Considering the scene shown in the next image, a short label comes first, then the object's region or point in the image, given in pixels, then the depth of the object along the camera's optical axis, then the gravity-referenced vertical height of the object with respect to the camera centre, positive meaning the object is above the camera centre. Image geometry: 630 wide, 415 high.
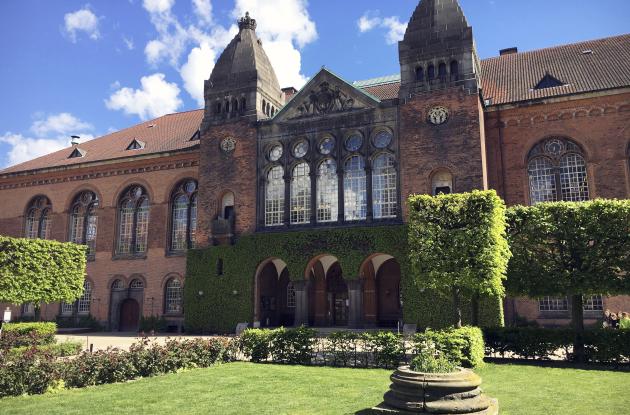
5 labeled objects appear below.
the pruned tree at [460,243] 19.06 +1.93
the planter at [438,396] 9.27 -1.85
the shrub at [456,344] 16.12 -1.55
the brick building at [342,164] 27.41 +7.68
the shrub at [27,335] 19.36 -1.67
